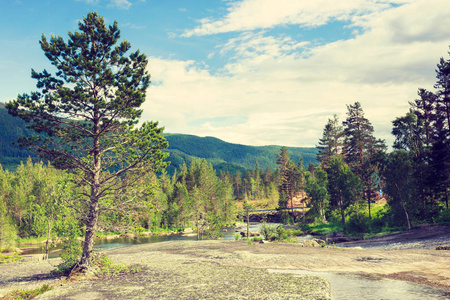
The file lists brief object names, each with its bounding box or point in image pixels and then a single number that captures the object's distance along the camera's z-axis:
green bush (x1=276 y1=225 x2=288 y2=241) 48.74
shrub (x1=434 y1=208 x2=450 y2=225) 45.44
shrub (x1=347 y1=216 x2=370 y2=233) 56.47
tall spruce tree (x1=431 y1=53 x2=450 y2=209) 44.94
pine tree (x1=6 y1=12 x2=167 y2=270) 22.27
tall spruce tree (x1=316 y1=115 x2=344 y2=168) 86.62
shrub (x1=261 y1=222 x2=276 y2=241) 50.53
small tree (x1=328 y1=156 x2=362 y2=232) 59.78
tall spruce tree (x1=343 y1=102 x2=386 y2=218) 68.06
